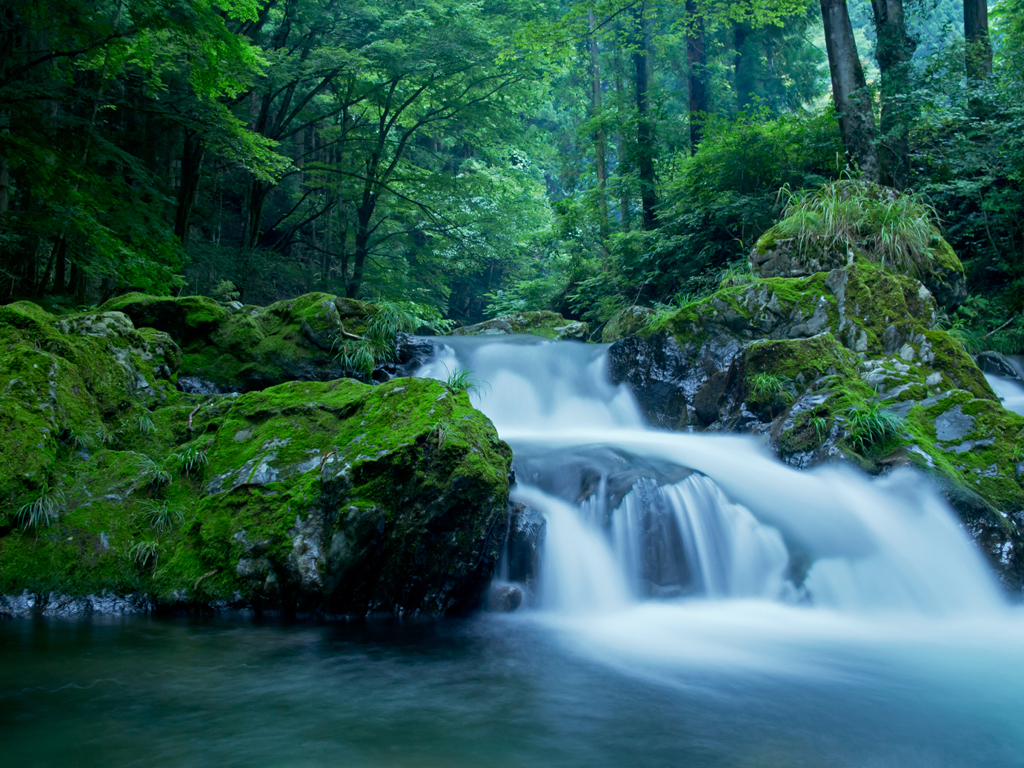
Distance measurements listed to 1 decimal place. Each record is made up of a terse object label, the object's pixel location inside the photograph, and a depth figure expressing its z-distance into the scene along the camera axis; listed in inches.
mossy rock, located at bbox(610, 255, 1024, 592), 201.8
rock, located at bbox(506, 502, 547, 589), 186.9
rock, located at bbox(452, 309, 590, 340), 534.9
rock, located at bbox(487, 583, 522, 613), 176.4
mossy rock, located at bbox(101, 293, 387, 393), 298.2
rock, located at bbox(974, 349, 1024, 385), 337.4
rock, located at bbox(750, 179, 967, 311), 338.3
